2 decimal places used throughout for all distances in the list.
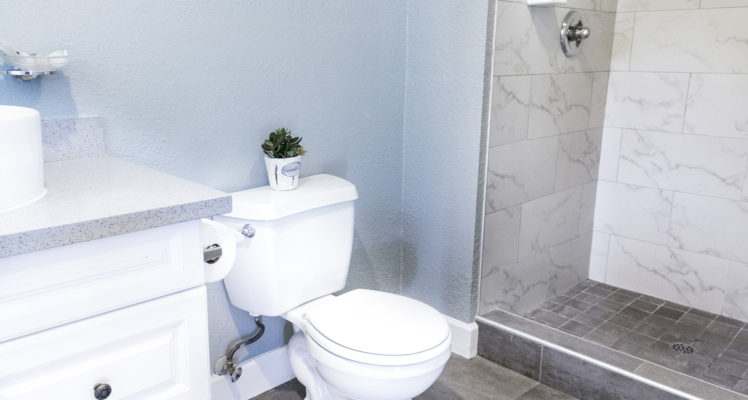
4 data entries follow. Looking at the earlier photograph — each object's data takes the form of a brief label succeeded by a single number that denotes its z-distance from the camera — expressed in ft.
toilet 5.14
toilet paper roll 4.28
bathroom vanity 3.27
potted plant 6.04
